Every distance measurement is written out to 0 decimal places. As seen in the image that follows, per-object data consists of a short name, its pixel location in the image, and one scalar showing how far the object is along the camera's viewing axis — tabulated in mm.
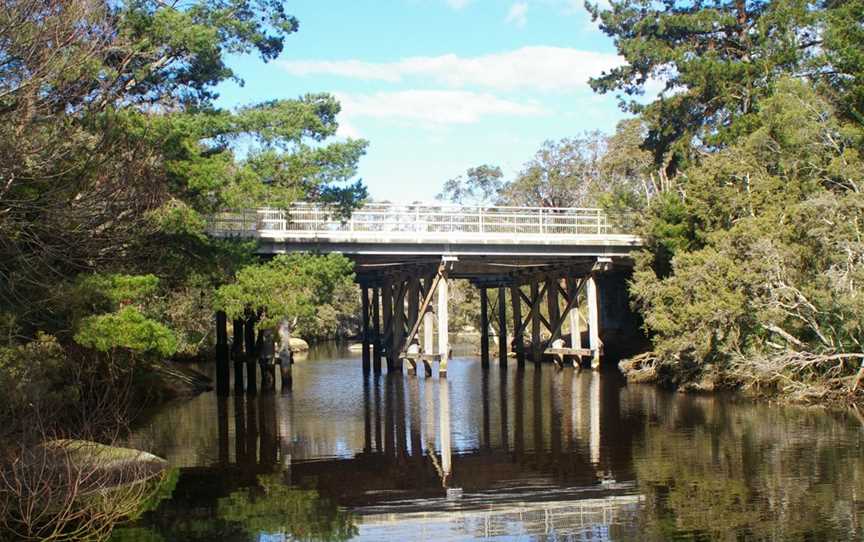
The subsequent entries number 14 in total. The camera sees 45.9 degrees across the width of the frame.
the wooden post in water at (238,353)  33312
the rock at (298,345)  59406
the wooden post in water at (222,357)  32438
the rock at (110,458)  13551
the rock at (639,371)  33272
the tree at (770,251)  24156
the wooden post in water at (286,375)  31781
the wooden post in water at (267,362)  31891
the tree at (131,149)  14266
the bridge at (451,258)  31109
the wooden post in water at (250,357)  31892
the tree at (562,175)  70750
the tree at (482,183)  88000
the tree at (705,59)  35062
